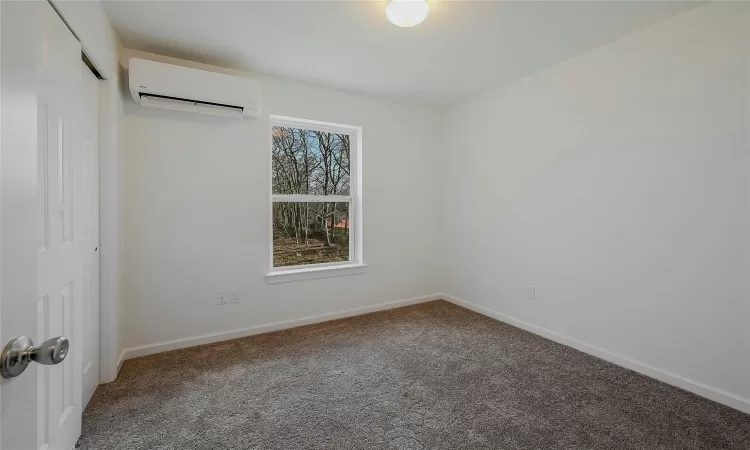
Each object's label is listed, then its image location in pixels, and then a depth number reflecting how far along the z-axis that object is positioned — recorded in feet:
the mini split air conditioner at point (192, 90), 8.00
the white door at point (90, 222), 6.03
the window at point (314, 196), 11.09
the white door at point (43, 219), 1.94
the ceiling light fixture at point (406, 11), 6.29
